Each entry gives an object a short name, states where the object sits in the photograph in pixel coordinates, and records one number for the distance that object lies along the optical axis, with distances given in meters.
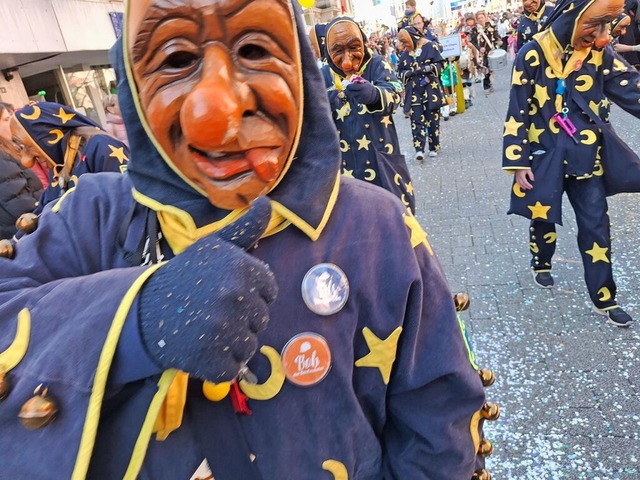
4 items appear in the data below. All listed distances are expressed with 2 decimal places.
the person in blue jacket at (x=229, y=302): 0.70
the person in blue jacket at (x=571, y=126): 2.78
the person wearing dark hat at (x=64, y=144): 2.98
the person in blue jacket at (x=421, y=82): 7.13
